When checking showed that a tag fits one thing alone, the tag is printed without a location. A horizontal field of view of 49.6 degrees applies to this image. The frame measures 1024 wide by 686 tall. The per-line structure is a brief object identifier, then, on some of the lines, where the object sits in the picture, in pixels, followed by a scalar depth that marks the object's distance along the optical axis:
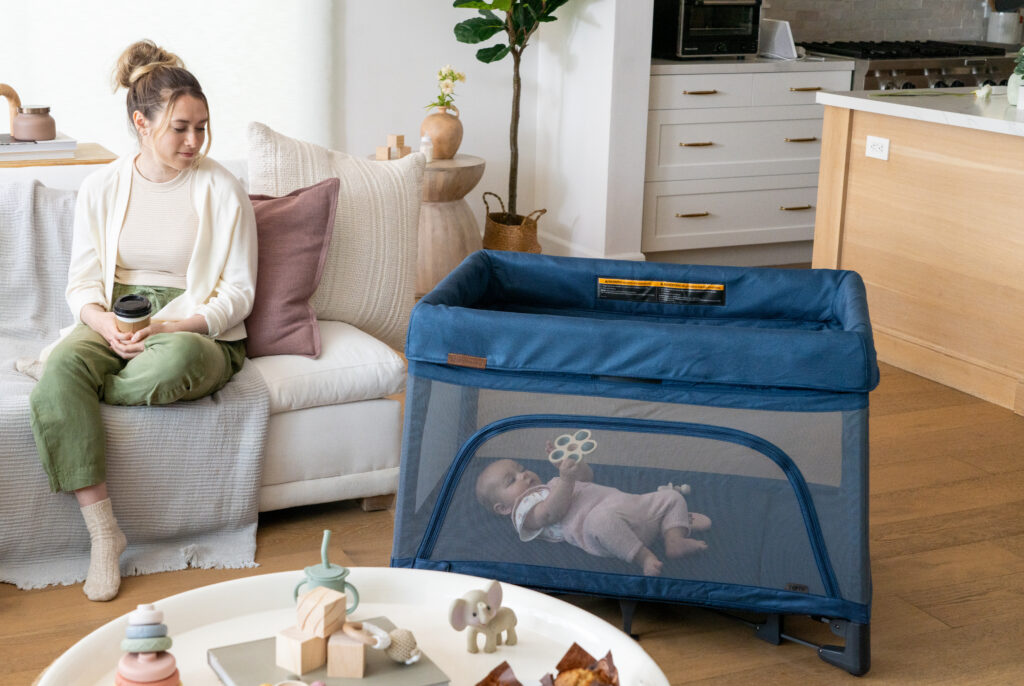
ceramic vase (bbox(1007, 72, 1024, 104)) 3.58
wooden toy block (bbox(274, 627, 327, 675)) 1.31
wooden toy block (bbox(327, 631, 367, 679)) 1.31
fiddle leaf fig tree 4.32
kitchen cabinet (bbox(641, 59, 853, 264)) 4.66
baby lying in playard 1.94
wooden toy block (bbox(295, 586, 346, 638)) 1.32
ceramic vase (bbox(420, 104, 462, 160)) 4.23
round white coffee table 1.35
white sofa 2.44
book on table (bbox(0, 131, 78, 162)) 3.02
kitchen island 3.35
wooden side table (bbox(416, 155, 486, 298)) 4.18
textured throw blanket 2.21
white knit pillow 2.73
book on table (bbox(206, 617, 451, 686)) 1.31
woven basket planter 4.44
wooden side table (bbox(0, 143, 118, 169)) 2.99
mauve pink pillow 2.56
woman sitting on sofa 2.27
